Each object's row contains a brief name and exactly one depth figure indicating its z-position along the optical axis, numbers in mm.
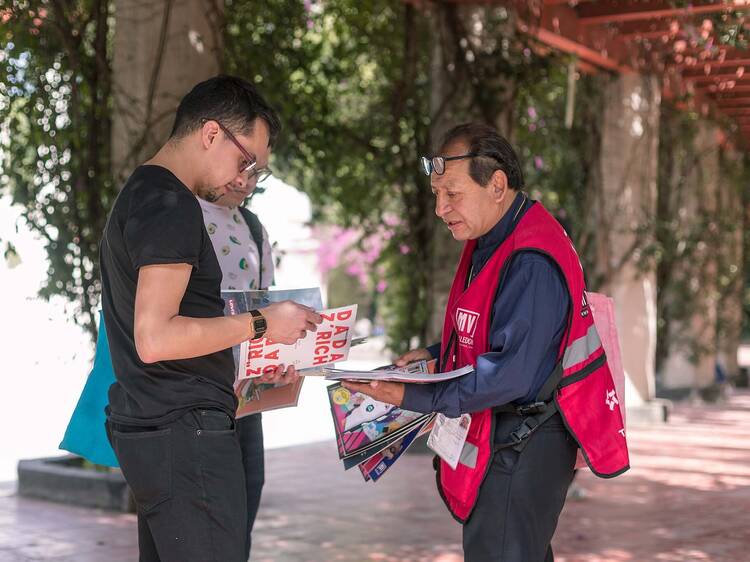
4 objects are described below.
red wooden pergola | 8461
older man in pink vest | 2785
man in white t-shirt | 3674
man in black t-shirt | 2445
